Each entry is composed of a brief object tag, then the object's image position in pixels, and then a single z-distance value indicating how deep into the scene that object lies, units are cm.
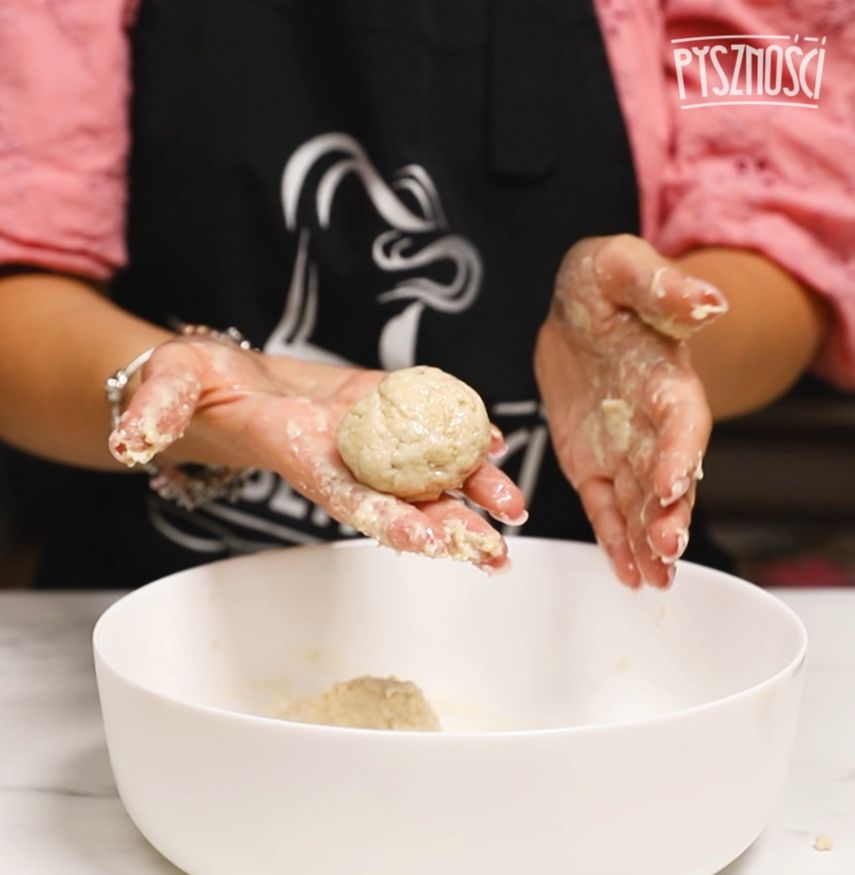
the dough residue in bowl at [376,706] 74
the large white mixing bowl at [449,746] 53
